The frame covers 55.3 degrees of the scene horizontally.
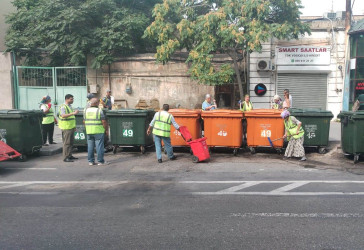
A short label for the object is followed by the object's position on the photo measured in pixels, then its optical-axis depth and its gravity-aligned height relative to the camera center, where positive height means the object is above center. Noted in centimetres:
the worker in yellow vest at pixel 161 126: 840 -75
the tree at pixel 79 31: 1510 +292
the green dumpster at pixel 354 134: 795 -91
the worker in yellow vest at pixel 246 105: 1069 -32
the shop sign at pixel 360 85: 1670 +44
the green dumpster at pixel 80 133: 984 -106
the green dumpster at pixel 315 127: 915 -86
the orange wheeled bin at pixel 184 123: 946 -77
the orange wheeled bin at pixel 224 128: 917 -90
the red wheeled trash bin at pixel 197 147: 827 -124
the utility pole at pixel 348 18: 1647 +361
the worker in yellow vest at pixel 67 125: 844 -72
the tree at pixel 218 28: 1291 +260
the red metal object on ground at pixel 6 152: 724 -121
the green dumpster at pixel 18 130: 852 -84
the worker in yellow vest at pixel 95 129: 796 -77
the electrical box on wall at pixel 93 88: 1623 +34
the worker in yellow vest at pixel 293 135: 846 -102
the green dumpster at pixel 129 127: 947 -87
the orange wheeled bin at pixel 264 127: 905 -85
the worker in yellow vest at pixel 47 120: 1016 -73
